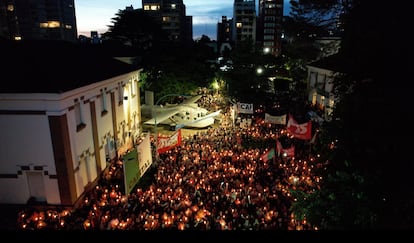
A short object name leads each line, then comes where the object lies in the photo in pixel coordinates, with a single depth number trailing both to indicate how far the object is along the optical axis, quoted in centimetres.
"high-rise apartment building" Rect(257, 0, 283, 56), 9725
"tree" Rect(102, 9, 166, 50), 5244
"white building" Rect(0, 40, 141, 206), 1404
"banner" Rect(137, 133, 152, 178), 1450
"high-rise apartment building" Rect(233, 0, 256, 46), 9731
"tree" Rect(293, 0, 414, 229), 773
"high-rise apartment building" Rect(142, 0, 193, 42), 10269
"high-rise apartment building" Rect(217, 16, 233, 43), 15000
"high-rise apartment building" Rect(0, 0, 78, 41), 9519
